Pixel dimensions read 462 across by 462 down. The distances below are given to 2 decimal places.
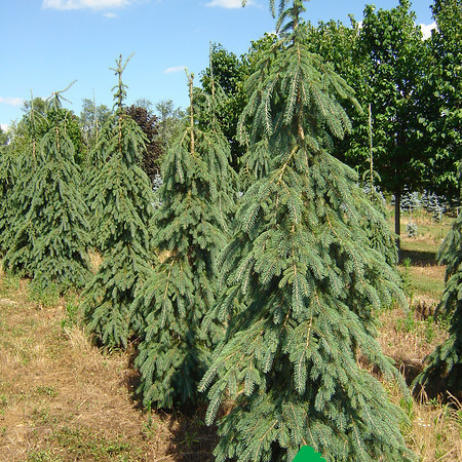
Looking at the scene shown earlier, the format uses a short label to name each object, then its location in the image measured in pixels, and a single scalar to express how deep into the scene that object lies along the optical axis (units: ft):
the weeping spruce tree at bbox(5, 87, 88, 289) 35.17
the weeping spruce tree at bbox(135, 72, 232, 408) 18.49
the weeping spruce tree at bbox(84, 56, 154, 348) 24.85
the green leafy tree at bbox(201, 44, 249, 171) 59.93
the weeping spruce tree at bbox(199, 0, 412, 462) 9.75
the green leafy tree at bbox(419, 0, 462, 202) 45.21
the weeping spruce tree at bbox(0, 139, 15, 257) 43.91
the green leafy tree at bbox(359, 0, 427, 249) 48.78
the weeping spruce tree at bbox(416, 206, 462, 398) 17.66
